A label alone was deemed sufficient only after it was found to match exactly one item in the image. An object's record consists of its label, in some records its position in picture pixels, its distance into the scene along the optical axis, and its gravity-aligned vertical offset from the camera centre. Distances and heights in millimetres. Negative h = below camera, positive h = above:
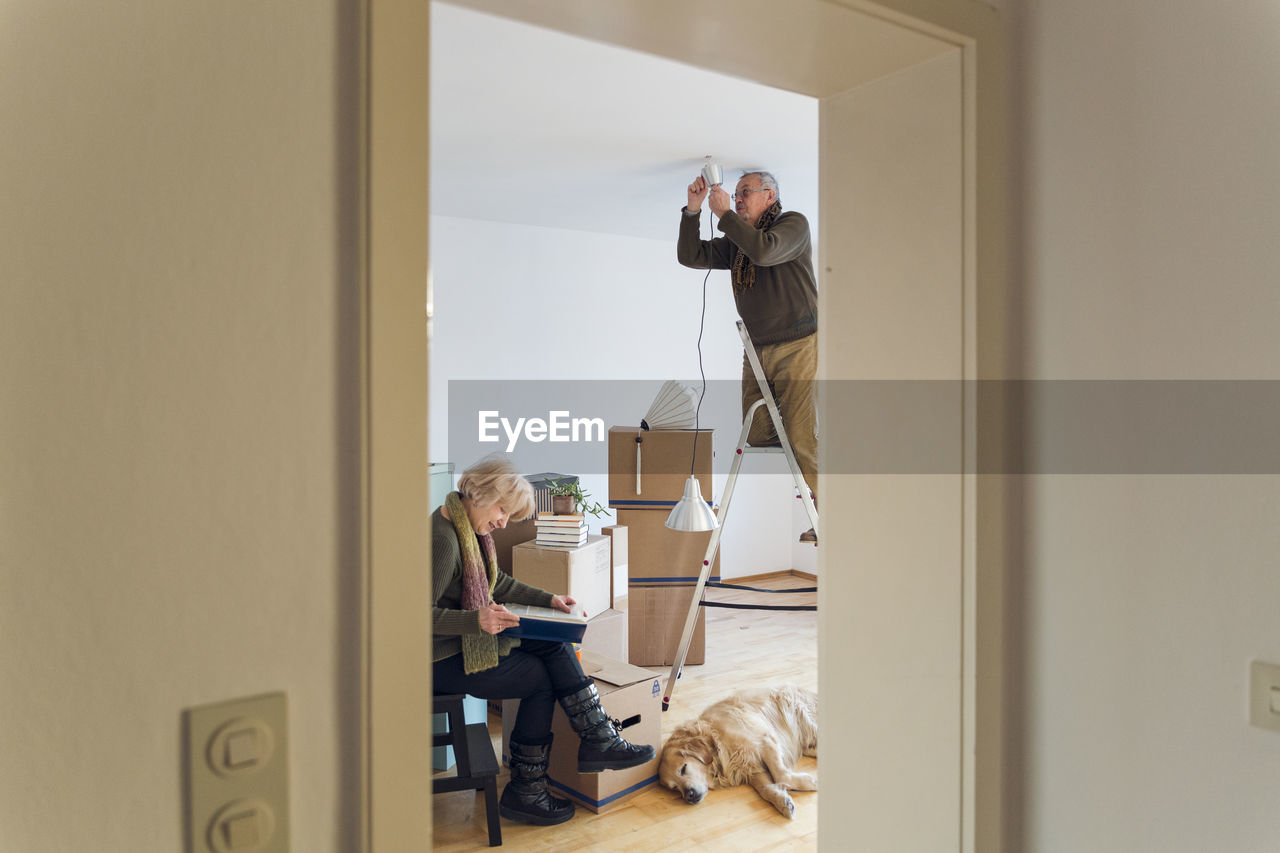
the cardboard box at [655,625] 4289 -974
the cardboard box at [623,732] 2855 -1075
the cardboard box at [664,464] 4344 -163
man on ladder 3105 +456
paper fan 4468 +115
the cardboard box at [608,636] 3746 -910
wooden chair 2619 -1067
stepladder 3217 -141
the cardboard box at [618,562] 4105 -631
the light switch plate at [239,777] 667 -277
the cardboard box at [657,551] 4297 -602
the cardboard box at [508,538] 3918 -490
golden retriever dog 2953 -1158
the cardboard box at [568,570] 3646 -607
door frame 718 +0
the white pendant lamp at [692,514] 3643 -354
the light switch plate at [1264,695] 1009 -313
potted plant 3846 -298
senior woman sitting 2600 -718
